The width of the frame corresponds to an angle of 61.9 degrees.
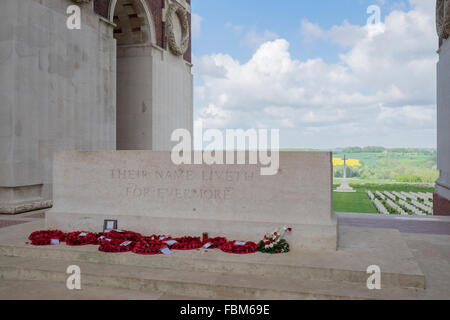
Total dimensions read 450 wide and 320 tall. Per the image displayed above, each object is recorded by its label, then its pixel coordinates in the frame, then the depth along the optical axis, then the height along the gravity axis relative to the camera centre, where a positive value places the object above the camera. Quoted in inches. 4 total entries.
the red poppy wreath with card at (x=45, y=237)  225.3 -46.3
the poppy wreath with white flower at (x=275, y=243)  202.5 -44.7
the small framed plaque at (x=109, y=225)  240.8 -40.8
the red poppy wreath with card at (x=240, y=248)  202.5 -46.9
